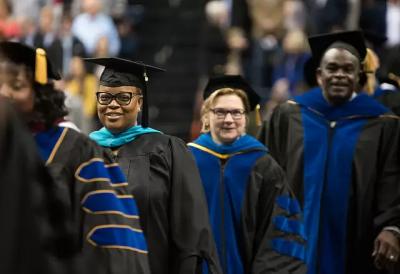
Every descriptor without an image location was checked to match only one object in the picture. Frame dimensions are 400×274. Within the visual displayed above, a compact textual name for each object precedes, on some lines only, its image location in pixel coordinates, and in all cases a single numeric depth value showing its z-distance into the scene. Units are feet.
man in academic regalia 62.49
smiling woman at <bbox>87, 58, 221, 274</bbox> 50.67
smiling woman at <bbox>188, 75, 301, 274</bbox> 56.65
